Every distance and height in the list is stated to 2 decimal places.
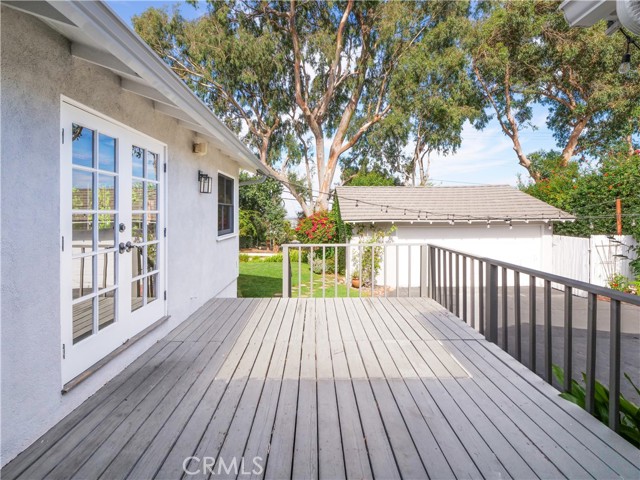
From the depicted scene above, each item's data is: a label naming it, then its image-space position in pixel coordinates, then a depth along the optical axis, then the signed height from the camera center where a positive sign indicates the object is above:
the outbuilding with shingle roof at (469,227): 10.79 +0.28
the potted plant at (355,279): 10.80 -1.32
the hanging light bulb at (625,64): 3.44 +1.70
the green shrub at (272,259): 15.72 -1.03
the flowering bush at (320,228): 13.80 +0.30
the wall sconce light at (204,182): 4.57 +0.70
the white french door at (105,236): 2.12 -0.01
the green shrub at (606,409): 1.79 -0.95
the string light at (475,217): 9.91 +0.55
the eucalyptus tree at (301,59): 14.52 +7.48
